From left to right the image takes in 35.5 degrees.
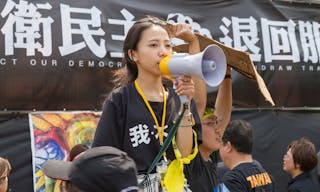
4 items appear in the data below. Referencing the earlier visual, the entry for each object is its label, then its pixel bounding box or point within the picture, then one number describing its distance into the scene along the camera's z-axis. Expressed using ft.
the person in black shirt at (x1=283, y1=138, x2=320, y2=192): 11.96
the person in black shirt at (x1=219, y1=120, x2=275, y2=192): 9.76
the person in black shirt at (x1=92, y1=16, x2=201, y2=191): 6.44
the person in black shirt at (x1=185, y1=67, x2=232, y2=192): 7.82
